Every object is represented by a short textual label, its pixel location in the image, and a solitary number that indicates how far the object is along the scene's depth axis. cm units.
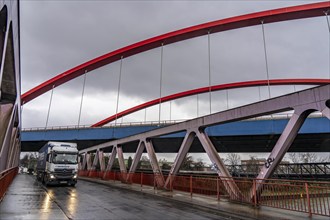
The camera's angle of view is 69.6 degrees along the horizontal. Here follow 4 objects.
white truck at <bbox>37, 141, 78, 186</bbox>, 2034
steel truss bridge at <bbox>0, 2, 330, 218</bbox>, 998
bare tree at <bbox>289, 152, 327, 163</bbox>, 6883
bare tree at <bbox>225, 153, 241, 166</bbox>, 8656
